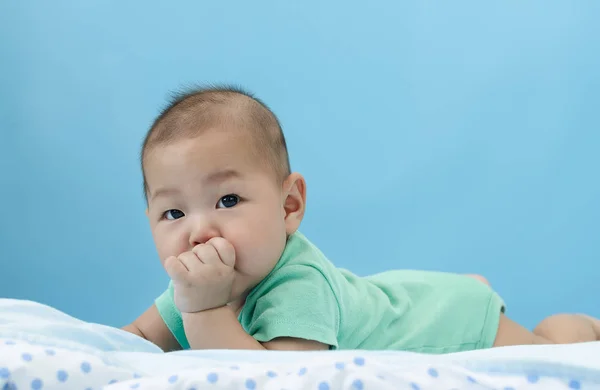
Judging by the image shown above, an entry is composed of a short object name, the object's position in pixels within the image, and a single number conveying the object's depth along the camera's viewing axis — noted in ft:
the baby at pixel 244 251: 3.35
